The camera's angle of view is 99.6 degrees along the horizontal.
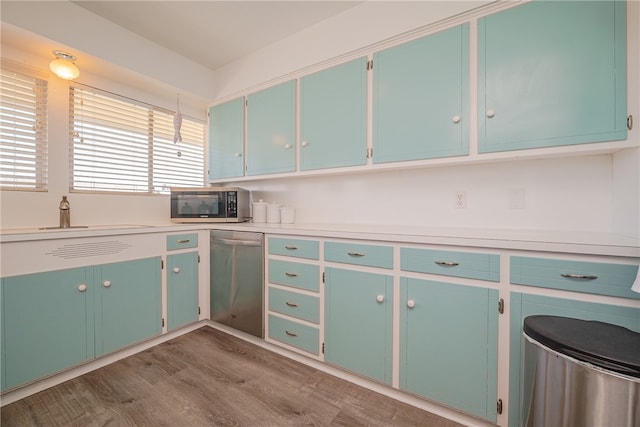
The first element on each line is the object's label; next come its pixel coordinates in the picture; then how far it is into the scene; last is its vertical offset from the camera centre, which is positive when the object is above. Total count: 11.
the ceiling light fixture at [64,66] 1.90 +1.04
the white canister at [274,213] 2.59 -0.01
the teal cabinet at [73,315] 1.51 -0.66
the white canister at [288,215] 2.51 -0.02
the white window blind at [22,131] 1.84 +0.57
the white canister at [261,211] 2.67 +0.02
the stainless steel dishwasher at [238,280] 2.15 -0.57
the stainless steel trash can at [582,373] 0.82 -0.53
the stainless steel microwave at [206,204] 2.53 +0.08
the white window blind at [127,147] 2.21 +0.62
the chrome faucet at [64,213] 2.01 -0.01
